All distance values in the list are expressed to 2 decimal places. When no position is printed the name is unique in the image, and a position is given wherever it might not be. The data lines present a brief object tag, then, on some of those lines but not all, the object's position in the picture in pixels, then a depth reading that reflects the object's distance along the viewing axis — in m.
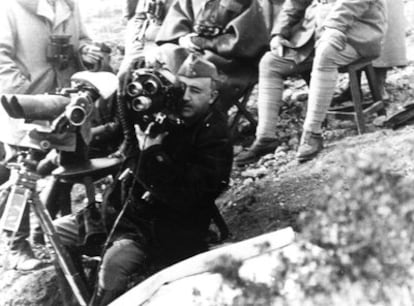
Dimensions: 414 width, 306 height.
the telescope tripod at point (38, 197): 3.18
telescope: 3.21
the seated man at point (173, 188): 3.43
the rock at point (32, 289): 4.12
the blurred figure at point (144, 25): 5.72
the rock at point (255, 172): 4.91
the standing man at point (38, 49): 4.52
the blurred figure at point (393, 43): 5.54
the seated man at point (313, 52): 4.65
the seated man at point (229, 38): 5.14
